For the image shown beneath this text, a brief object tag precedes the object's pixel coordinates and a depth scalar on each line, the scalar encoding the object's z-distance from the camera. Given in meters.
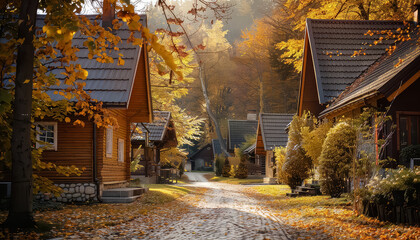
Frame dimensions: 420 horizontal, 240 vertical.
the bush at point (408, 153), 13.58
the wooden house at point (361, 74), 14.16
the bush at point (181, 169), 53.94
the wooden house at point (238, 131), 55.16
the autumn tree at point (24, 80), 8.17
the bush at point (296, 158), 20.42
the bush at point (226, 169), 49.18
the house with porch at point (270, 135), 37.09
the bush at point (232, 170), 45.56
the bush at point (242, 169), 43.56
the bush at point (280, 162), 21.34
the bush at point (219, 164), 52.53
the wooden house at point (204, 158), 83.44
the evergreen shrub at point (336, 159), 14.75
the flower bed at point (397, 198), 9.16
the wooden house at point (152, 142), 30.27
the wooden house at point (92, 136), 15.77
